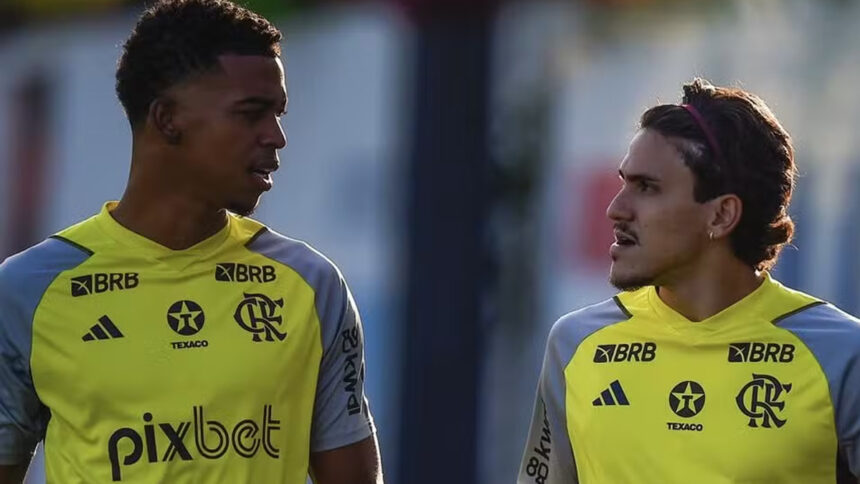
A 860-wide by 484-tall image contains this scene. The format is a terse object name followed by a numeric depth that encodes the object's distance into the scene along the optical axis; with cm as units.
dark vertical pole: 2423
